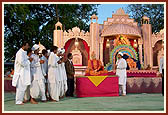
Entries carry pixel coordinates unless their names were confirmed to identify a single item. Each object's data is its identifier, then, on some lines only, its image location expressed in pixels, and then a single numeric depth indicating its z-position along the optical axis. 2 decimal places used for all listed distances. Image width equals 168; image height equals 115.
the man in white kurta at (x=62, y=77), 7.12
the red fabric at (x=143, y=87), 9.13
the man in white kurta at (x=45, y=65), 6.72
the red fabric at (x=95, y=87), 7.56
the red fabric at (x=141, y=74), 10.10
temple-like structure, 12.66
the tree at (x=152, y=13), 22.00
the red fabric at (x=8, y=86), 9.94
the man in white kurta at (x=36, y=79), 6.21
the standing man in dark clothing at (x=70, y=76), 7.94
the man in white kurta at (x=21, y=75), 5.94
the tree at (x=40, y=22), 16.03
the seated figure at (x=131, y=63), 11.69
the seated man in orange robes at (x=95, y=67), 8.33
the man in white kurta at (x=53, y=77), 6.61
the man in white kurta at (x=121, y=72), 8.18
